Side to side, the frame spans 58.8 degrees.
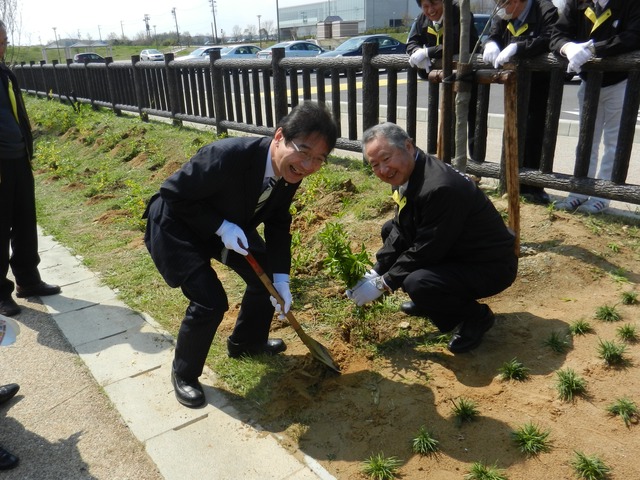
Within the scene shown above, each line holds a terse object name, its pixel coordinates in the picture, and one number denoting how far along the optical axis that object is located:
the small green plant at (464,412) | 2.62
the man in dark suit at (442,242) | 2.87
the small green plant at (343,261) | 3.38
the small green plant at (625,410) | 2.45
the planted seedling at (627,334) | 2.95
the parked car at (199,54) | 22.50
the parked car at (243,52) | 24.50
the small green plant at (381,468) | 2.37
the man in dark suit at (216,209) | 2.66
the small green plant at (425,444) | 2.47
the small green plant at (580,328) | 3.06
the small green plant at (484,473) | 2.27
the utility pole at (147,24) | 91.38
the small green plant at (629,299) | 3.26
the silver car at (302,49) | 24.69
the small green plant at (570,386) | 2.64
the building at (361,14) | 64.56
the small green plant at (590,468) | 2.21
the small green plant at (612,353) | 2.79
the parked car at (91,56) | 32.99
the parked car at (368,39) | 21.05
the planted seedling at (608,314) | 3.13
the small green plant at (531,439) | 2.38
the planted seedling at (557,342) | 2.97
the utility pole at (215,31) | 74.22
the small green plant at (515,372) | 2.83
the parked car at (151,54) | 37.54
